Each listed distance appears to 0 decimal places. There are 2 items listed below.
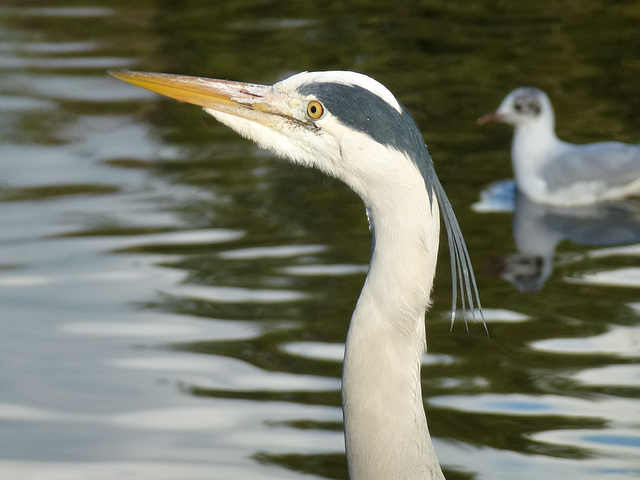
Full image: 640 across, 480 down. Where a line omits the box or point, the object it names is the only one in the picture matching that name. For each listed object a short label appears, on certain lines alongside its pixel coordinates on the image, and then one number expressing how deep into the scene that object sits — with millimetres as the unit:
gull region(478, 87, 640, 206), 14477
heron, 5957
